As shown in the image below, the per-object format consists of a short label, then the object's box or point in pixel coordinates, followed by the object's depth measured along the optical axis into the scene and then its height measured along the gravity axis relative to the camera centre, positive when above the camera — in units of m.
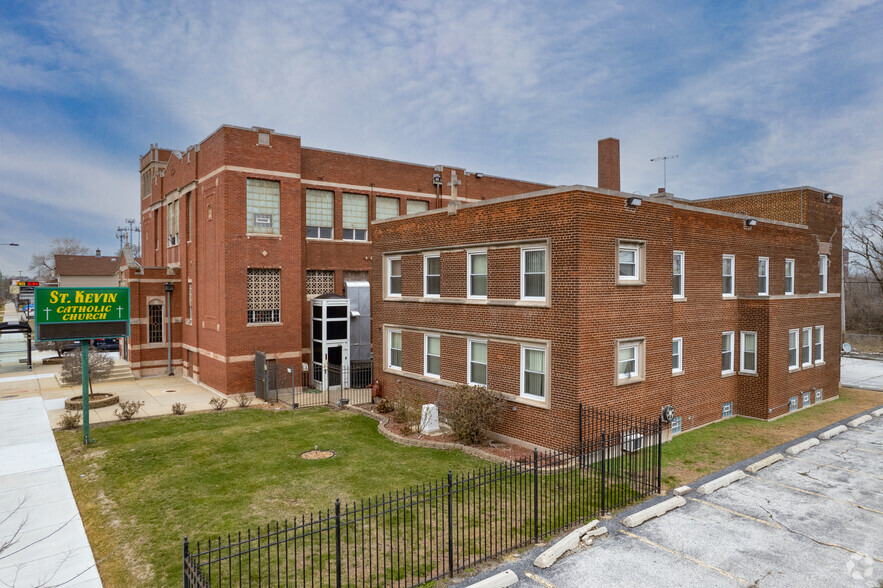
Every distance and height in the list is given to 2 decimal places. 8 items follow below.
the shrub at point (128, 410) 19.28 -4.39
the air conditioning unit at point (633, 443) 14.79 -4.42
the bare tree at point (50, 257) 123.56 +9.81
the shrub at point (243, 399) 22.03 -4.62
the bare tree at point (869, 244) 61.19 +5.89
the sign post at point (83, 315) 15.83 -0.62
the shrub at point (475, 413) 15.61 -3.66
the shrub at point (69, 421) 18.19 -4.50
